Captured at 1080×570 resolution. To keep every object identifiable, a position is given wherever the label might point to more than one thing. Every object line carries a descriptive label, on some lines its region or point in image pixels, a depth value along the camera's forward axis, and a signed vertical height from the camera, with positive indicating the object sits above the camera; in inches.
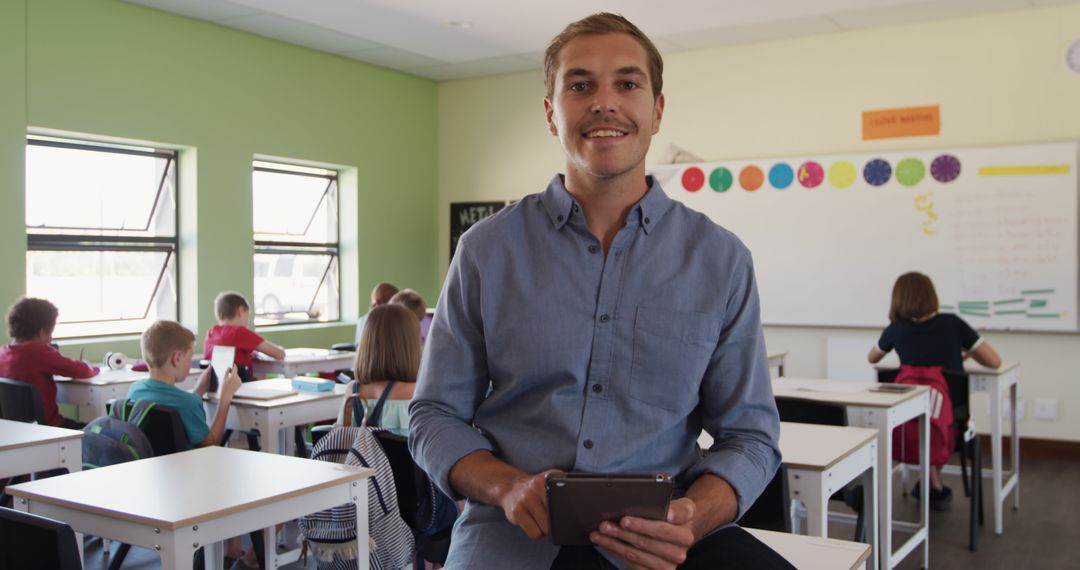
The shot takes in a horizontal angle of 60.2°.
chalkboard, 331.0 +19.6
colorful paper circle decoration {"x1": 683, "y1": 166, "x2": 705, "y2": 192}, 289.6 +27.0
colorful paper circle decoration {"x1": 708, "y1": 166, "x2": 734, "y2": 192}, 284.1 +26.4
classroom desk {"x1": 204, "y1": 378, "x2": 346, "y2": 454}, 156.9 -24.7
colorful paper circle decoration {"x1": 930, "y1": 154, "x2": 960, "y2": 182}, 250.9 +25.8
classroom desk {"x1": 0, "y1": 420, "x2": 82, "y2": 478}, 115.6 -22.6
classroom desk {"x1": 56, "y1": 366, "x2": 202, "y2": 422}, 182.4 -23.6
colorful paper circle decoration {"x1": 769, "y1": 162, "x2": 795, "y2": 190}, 274.7 +26.4
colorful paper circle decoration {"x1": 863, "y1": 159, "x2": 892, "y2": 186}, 260.5 +25.8
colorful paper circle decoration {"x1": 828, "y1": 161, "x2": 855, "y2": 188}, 265.7 +25.9
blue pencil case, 170.9 -21.3
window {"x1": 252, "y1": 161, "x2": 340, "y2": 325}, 283.9 +8.0
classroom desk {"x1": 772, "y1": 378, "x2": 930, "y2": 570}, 132.9 -23.5
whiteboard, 240.5 +10.2
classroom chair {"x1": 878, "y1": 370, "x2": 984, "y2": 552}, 163.3 -32.3
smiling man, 57.9 -5.1
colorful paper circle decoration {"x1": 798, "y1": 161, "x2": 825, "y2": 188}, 270.1 +26.3
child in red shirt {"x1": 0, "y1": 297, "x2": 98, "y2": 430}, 174.6 -15.6
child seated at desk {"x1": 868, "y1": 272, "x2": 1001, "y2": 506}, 181.6 -13.7
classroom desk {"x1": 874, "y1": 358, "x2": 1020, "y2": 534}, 174.2 -28.5
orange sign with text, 255.6 +39.3
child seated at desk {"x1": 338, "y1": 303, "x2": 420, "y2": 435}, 132.3 -14.2
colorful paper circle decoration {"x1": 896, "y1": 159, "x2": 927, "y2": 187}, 255.9 +25.4
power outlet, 243.9 -38.7
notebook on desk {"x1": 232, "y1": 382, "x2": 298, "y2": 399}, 162.7 -21.9
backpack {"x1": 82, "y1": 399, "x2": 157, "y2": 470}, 123.6 -23.2
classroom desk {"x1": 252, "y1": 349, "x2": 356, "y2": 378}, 225.6 -23.3
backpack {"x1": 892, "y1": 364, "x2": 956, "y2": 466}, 166.6 -29.6
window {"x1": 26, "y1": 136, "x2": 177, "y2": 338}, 228.5 +9.7
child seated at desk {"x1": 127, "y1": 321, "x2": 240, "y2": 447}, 139.5 -16.4
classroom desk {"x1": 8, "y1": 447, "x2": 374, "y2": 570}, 81.5 -21.5
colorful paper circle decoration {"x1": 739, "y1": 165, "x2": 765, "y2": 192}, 279.1 +26.2
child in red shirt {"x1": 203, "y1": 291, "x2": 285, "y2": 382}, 213.4 -14.9
